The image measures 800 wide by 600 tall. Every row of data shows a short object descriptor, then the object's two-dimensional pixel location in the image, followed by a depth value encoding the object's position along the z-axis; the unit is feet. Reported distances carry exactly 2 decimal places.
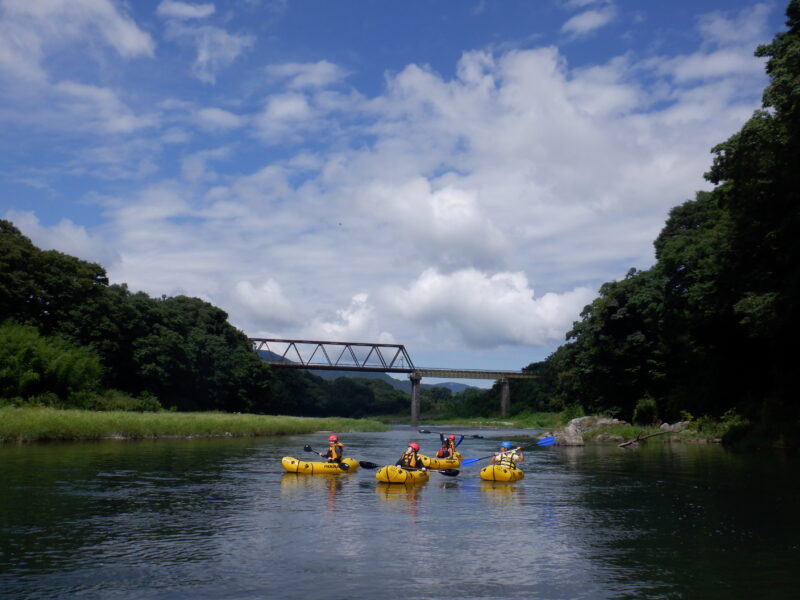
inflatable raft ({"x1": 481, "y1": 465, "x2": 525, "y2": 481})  79.51
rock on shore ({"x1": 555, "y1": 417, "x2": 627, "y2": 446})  156.46
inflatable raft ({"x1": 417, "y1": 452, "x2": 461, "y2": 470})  91.86
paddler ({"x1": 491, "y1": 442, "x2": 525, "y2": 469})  82.05
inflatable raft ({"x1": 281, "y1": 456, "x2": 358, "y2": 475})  85.15
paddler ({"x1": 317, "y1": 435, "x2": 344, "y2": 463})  87.92
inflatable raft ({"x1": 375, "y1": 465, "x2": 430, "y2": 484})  77.36
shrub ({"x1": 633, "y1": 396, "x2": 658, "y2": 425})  181.77
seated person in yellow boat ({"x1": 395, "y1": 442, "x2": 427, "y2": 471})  83.82
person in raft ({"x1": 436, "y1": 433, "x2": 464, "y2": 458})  96.48
